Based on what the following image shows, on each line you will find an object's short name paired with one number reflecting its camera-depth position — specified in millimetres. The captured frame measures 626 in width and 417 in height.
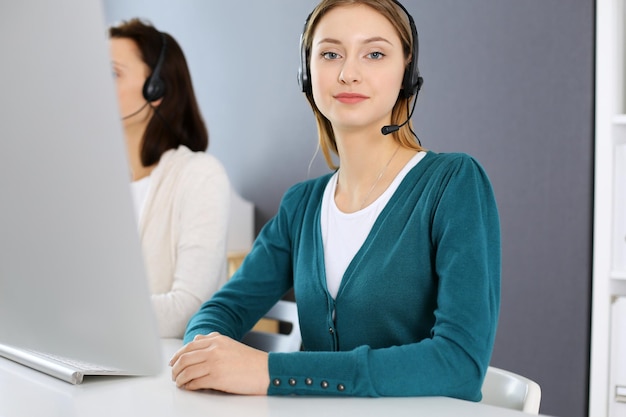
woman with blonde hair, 971
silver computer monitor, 492
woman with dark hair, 1728
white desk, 867
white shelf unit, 2117
